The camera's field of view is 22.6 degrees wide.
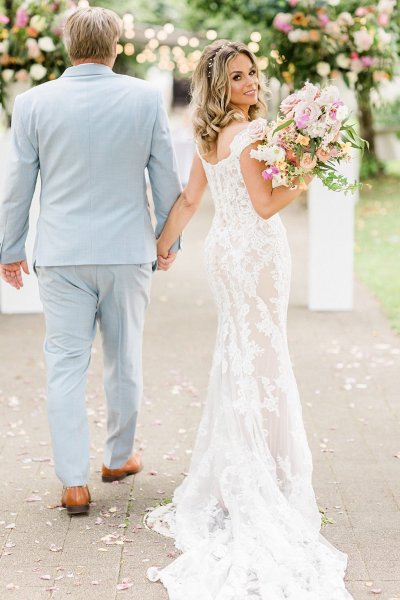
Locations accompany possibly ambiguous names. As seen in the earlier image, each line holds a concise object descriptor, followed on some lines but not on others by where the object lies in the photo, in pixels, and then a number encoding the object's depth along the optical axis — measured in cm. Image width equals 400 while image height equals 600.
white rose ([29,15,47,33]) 781
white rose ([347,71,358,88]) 790
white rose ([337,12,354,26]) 777
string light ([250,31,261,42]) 791
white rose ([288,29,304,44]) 776
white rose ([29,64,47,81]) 777
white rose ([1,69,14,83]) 786
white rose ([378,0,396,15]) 780
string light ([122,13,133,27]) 897
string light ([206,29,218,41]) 1234
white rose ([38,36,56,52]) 774
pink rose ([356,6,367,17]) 781
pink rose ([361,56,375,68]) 780
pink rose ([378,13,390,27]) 782
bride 381
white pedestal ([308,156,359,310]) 814
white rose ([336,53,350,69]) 783
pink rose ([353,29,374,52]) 771
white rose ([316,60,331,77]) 782
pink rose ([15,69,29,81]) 788
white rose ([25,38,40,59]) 775
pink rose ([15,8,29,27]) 782
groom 408
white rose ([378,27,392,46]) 784
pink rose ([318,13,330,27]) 782
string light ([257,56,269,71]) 793
